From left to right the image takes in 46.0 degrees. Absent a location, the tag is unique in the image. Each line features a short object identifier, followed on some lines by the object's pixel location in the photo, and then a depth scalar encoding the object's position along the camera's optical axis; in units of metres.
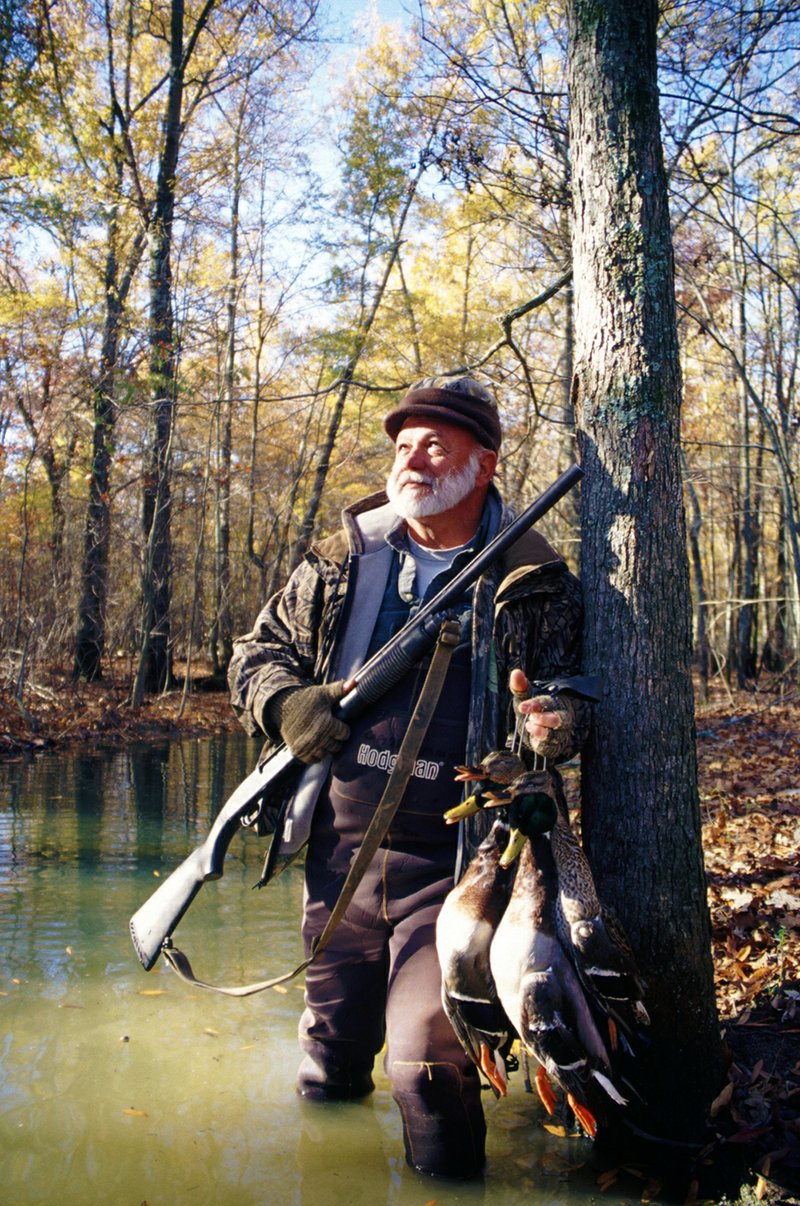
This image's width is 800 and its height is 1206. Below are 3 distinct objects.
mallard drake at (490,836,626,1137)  2.55
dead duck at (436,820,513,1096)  2.79
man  3.35
